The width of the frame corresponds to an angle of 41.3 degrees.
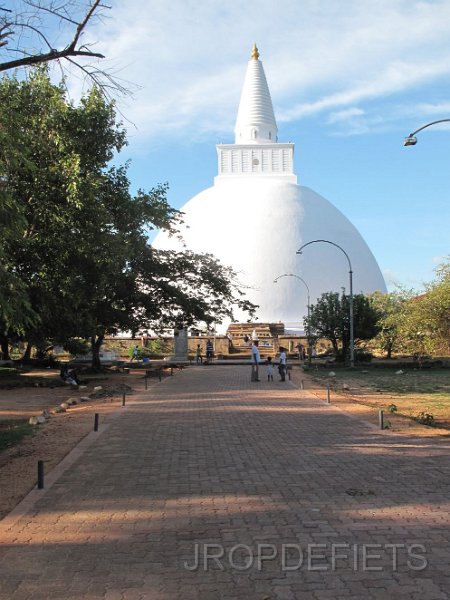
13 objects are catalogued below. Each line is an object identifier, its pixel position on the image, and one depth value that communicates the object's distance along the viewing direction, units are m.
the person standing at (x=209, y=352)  37.24
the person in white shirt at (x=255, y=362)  21.83
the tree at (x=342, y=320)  33.56
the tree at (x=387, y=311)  32.41
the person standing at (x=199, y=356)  37.59
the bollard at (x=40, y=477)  6.90
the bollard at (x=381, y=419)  10.94
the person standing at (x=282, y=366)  23.03
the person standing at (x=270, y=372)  23.48
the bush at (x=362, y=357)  36.19
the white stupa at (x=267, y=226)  50.69
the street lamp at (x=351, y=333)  29.04
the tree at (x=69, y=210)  16.39
